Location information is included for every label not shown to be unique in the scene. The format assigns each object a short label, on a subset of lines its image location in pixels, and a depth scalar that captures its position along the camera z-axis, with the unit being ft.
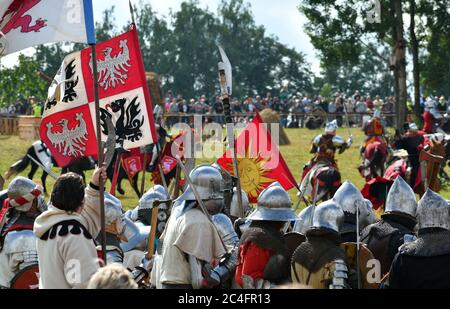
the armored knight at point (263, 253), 33.36
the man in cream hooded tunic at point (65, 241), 31.12
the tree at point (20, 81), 190.32
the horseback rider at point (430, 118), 115.32
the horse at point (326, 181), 72.10
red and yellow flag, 58.24
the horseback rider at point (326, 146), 83.13
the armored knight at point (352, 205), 43.35
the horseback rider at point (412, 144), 87.54
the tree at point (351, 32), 134.73
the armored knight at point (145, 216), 43.19
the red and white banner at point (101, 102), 50.74
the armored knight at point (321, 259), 33.14
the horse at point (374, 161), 97.85
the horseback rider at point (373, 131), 100.55
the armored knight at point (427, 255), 32.80
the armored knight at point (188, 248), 33.32
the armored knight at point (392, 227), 38.78
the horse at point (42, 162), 94.47
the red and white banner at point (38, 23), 41.54
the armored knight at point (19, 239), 38.94
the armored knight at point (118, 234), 39.84
